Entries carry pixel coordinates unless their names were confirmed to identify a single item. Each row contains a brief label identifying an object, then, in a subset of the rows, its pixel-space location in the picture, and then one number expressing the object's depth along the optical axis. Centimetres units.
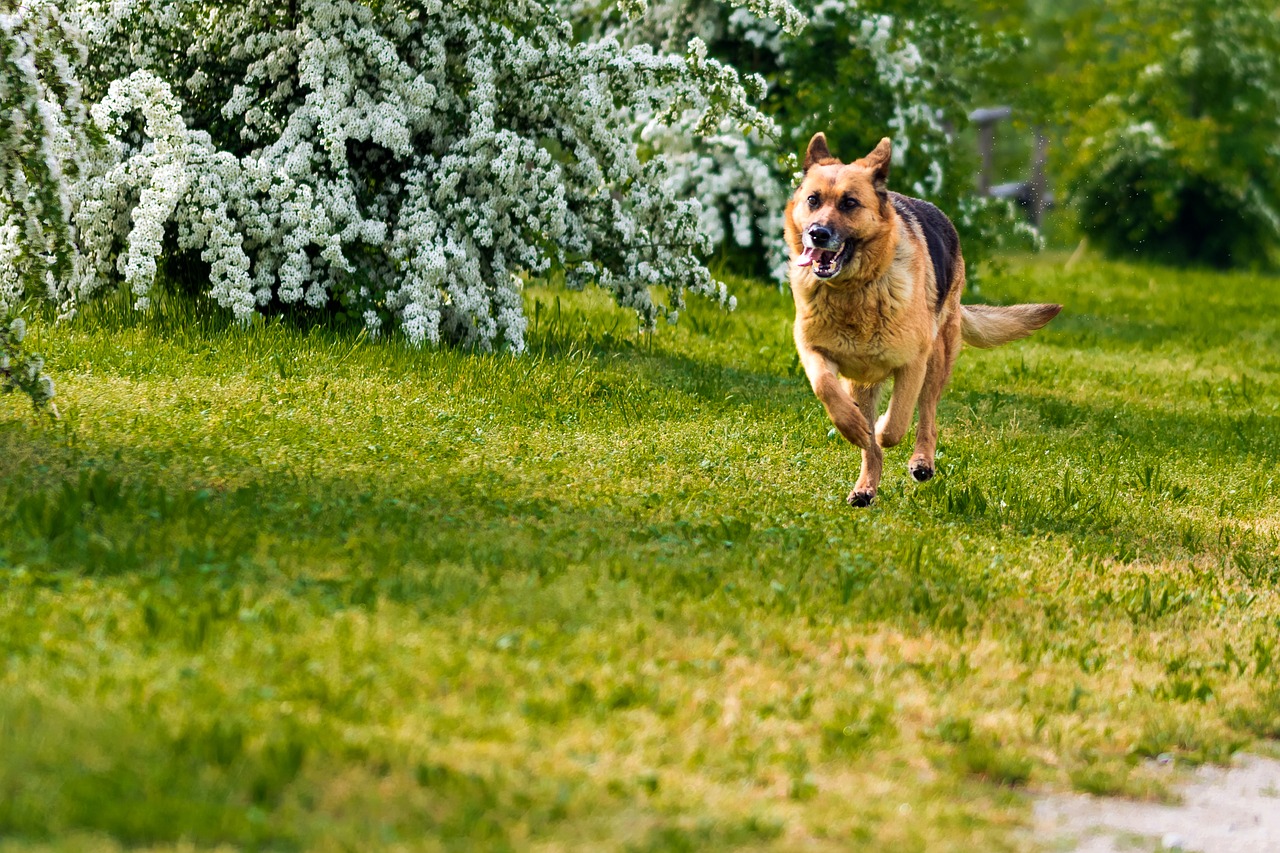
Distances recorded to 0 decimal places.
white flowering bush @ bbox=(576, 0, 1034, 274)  2556
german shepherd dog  1331
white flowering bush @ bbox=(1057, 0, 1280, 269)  4166
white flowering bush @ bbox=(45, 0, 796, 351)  1720
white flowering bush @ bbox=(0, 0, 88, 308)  1180
